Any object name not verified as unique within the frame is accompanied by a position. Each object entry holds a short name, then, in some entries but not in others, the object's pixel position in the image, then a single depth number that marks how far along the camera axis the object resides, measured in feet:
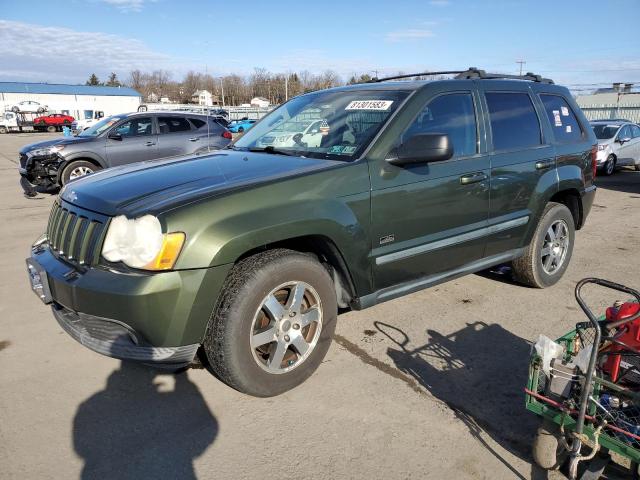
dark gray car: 31.65
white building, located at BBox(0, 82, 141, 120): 208.03
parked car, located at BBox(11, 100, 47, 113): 168.70
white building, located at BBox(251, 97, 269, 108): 292.61
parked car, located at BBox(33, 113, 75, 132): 151.40
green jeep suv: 8.36
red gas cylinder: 8.08
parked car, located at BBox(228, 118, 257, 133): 114.93
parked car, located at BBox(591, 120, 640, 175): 45.03
